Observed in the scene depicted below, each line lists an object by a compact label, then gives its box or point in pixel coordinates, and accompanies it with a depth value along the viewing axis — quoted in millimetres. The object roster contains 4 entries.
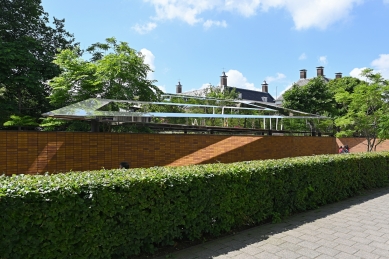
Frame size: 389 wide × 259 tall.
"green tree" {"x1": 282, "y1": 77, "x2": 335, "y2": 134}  24766
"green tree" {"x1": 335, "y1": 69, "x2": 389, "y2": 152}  11972
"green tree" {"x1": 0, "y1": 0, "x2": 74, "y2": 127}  12336
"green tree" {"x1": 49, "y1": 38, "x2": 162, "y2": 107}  10125
